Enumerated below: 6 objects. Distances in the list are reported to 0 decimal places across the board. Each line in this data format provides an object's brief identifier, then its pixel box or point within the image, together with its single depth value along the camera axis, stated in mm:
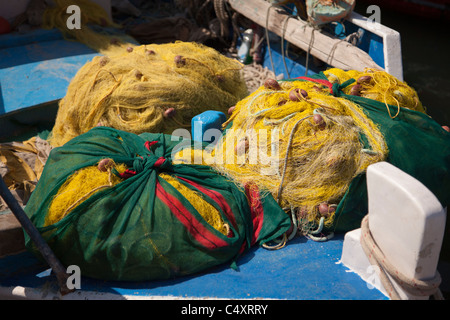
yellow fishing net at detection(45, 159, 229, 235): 2646
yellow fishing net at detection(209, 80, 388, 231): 2875
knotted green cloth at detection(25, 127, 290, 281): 2594
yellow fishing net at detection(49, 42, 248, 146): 3746
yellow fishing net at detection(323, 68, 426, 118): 3324
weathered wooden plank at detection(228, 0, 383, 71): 4602
